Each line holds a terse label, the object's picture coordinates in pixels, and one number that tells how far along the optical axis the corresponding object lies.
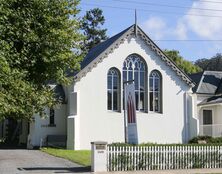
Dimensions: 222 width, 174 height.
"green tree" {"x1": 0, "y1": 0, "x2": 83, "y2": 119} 13.15
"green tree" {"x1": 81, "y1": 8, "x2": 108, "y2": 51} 76.38
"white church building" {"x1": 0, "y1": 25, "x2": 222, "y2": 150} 34.19
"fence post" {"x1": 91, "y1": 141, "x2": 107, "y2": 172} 19.86
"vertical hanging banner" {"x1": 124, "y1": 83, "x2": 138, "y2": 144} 22.52
